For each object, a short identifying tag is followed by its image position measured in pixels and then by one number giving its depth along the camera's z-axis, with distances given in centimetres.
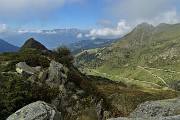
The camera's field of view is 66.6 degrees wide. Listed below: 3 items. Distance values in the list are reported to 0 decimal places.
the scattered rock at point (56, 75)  1182
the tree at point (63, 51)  4171
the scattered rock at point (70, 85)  1195
